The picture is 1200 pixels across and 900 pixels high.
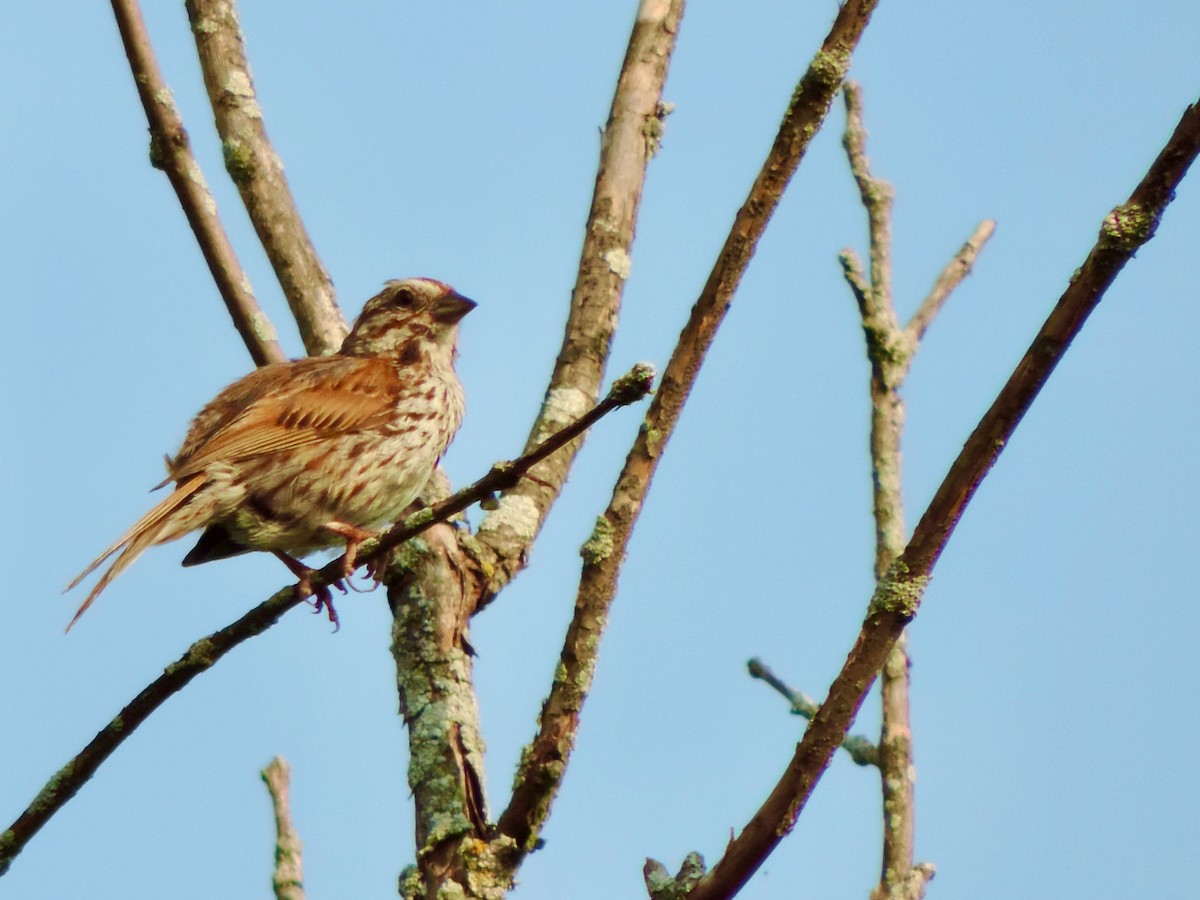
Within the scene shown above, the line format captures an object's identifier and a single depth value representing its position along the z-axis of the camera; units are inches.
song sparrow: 428.5
